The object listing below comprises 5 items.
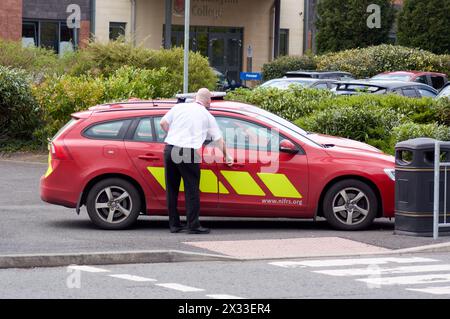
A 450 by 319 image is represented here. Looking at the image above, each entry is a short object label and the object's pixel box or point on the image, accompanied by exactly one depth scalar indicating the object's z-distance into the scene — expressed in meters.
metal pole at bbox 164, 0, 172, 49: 45.06
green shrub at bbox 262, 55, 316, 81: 43.44
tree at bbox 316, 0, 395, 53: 45.84
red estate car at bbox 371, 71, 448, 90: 33.26
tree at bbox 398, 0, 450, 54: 44.28
